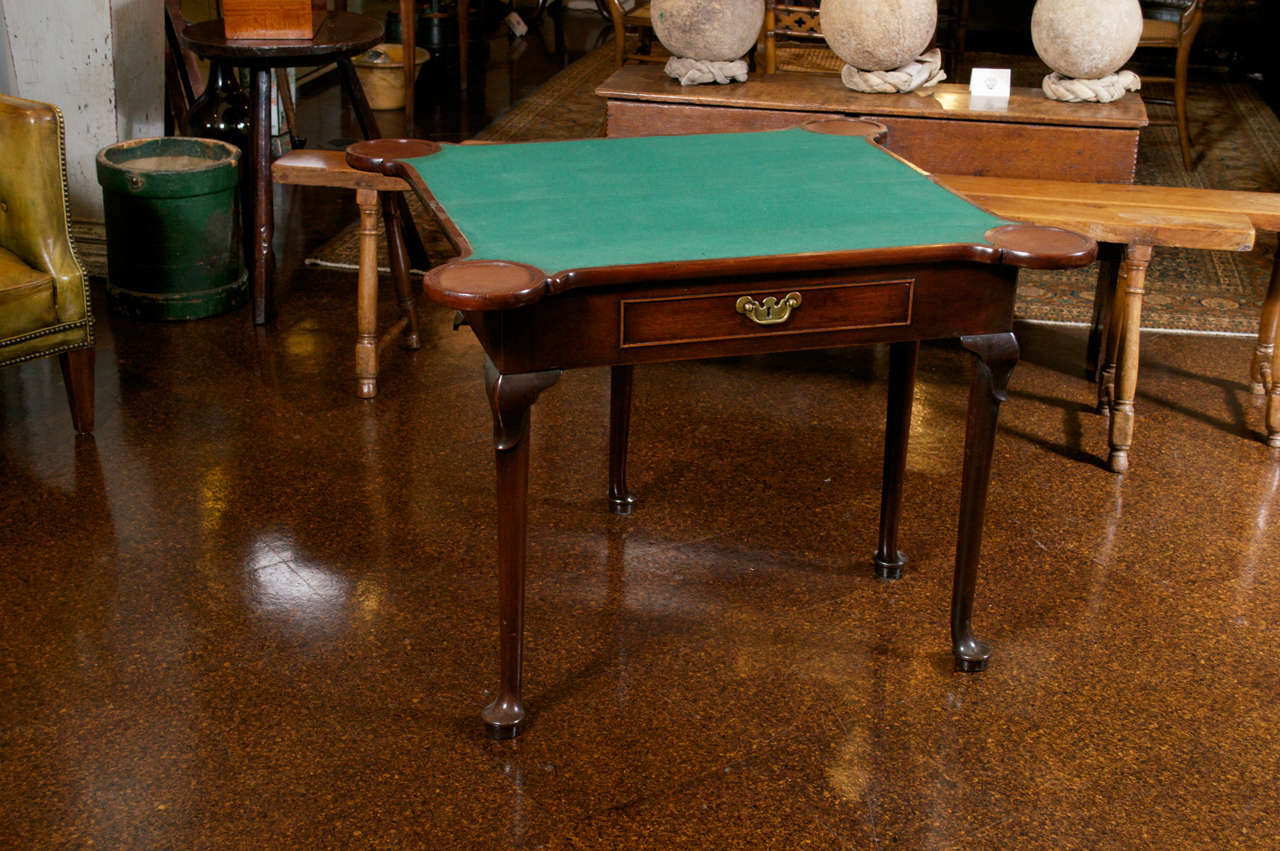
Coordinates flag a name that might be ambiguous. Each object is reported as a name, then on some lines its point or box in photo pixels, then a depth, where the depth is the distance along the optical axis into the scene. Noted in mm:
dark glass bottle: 4500
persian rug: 4289
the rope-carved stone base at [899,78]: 3812
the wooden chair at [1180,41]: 5670
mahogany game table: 1965
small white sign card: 3816
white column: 4117
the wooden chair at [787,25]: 4129
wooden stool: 3416
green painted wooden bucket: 3844
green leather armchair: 3070
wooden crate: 3848
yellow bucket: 6613
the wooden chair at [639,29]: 5777
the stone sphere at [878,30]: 3625
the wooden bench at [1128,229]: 3137
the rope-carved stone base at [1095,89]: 3721
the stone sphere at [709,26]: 3775
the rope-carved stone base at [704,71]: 3896
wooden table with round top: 3771
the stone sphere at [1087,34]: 3584
